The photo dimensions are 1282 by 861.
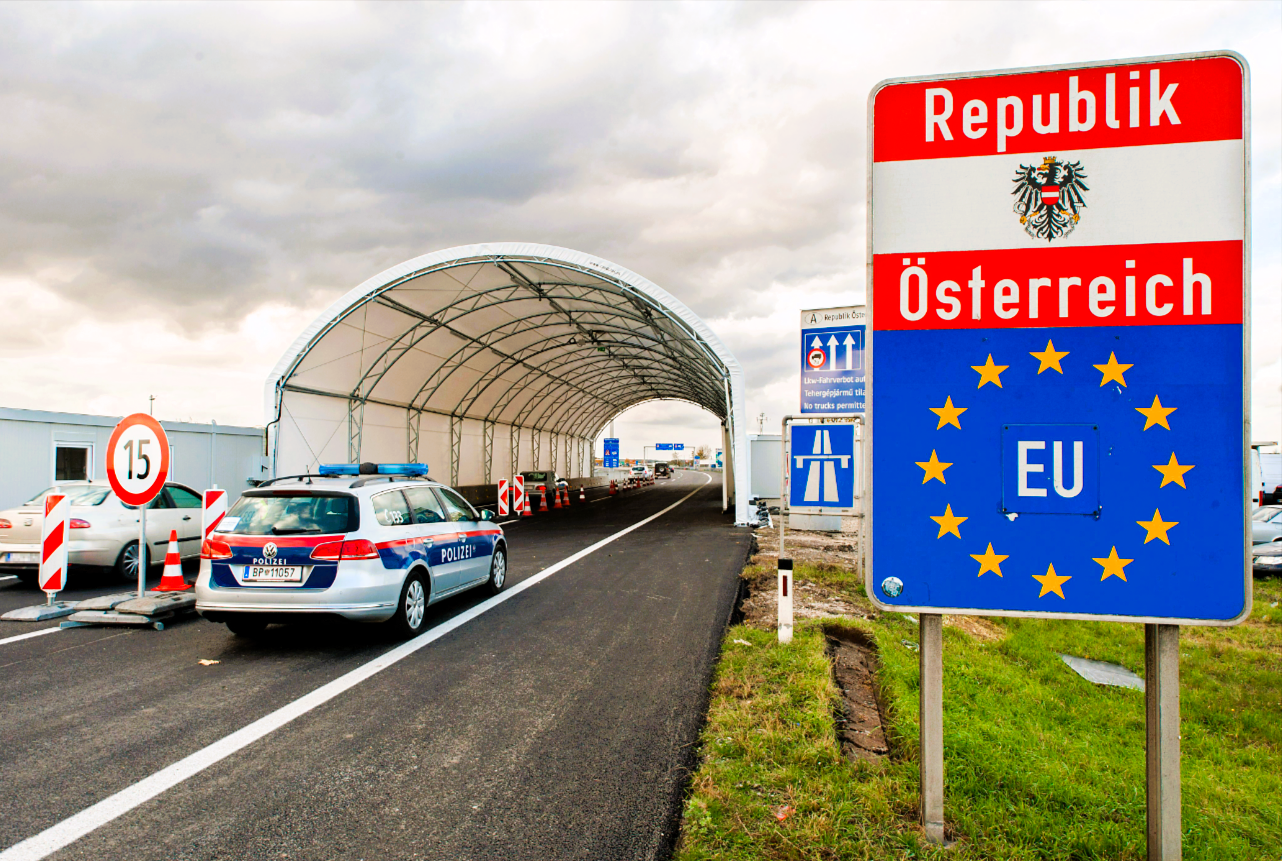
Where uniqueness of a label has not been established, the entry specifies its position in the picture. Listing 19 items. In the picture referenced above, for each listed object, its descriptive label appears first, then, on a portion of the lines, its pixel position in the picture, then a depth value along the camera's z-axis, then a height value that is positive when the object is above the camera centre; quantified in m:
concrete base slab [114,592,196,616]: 7.34 -1.72
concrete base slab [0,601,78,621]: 7.57 -1.86
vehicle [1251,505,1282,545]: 12.79 -1.41
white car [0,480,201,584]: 9.14 -1.19
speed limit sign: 7.61 -0.18
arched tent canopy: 18.92 +3.41
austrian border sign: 2.69 +0.43
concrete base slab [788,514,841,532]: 18.00 -1.97
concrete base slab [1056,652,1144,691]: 6.86 -2.32
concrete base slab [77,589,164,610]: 7.62 -1.75
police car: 6.18 -1.02
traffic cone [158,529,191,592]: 8.31 -1.57
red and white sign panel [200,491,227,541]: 8.98 -0.81
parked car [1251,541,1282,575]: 12.21 -1.90
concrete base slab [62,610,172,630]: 7.24 -1.83
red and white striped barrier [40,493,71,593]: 7.92 -1.20
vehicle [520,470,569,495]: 30.97 -1.58
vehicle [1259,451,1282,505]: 30.44 -0.92
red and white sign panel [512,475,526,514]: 24.16 -1.80
